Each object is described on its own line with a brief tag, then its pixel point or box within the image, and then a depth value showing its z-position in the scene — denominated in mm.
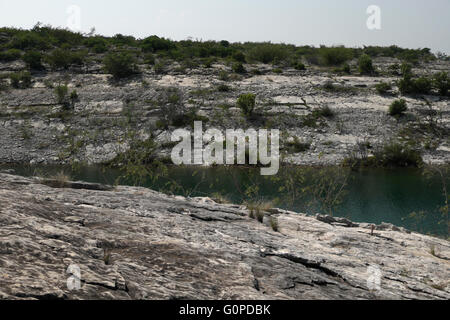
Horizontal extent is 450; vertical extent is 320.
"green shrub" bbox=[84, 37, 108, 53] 47466
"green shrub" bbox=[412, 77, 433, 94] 35188
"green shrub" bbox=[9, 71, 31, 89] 37062
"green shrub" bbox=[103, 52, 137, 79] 38750
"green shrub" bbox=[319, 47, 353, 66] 44656
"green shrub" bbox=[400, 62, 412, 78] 38575
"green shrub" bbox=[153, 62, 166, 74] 39769
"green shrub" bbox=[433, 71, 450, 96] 35188
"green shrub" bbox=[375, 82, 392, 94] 35562
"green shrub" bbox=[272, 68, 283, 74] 39875
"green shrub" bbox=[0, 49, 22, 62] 42938
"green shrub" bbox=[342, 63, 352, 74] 40622
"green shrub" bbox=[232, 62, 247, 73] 40031
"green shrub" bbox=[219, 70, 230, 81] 38219
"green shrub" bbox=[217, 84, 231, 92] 36062
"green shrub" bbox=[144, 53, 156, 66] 42125
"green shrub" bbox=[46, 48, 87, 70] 40594
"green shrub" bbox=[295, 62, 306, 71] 41125
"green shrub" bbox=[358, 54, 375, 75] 40156
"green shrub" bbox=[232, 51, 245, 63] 44344
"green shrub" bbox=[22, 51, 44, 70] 40594
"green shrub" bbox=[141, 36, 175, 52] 47781
